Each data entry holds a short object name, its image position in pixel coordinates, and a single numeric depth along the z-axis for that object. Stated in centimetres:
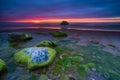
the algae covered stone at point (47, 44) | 441
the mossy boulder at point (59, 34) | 764
